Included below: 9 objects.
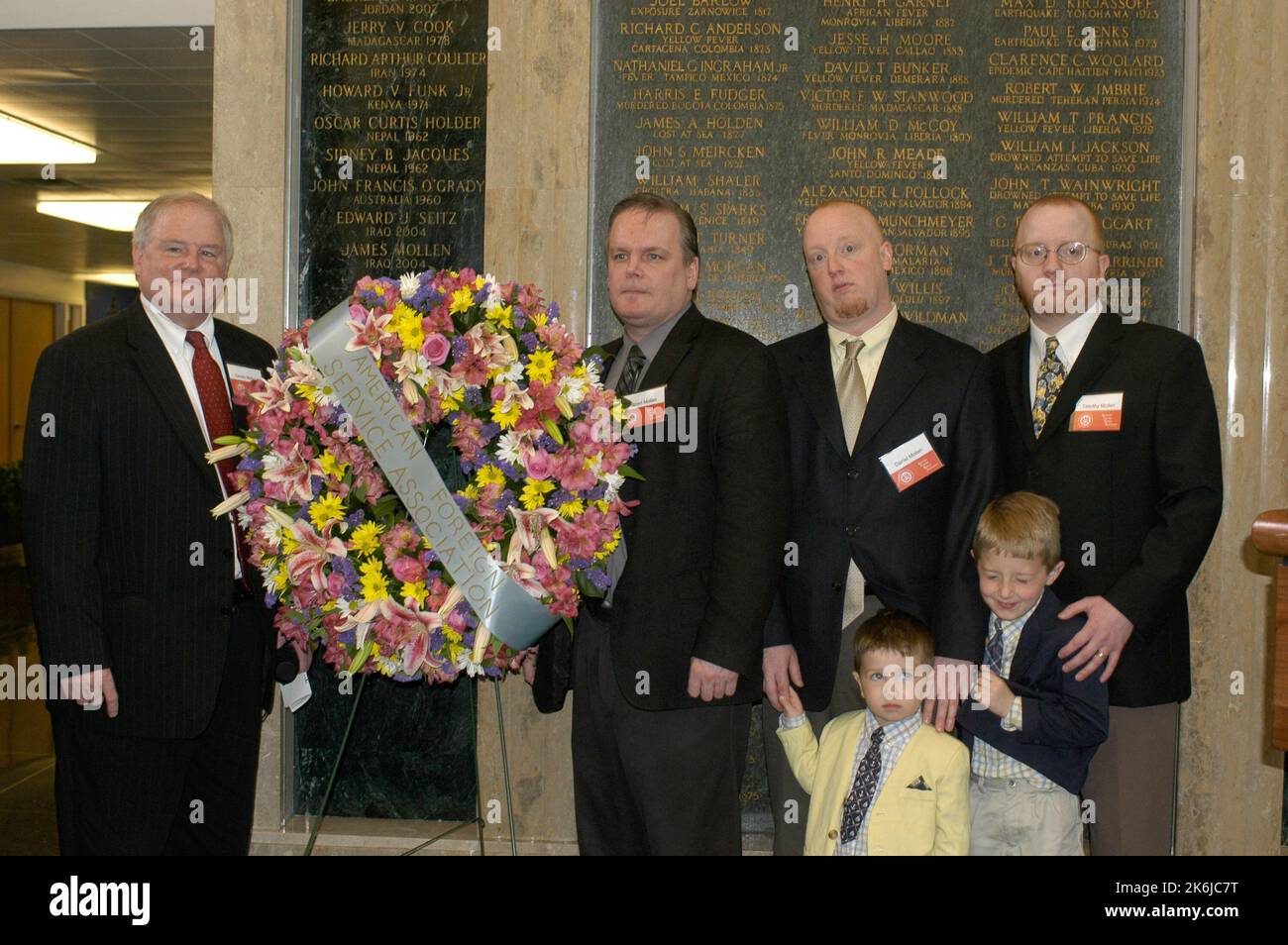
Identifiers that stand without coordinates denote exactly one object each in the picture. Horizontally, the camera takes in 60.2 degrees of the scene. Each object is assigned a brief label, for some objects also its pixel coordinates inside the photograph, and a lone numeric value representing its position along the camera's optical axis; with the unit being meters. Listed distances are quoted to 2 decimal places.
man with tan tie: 2.84
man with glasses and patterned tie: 2.85
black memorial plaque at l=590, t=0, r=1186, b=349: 3.84
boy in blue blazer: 2.66
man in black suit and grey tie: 2.75
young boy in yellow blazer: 2.53
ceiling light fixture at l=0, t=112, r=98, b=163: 9.97
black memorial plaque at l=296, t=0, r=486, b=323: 4.00
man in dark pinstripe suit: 2.76
